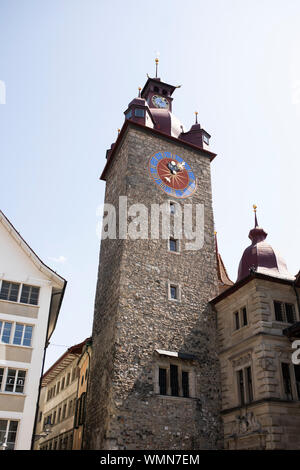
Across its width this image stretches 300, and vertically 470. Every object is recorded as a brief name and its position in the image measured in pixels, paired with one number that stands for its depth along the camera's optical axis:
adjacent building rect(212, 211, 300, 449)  18.36
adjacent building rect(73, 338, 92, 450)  23.95
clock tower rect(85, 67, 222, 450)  19.84
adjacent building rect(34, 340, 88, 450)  29.31
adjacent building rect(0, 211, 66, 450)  17.25
